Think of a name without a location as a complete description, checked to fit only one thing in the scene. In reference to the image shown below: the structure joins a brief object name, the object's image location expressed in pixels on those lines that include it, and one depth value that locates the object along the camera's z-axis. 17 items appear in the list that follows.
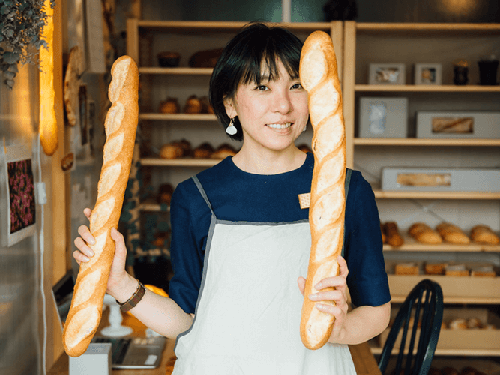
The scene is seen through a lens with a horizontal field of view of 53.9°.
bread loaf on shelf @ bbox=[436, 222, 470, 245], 3.24
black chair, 1.52
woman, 1.03
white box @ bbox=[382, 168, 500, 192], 3.22
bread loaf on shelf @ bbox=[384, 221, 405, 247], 3.21
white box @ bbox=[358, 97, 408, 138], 3.21
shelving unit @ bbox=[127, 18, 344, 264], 3.27
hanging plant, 1.31
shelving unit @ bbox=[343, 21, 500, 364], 3.28
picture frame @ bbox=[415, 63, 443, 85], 3.22
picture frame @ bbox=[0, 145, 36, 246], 1.53
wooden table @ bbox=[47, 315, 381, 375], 1.61
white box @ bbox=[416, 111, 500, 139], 3.21
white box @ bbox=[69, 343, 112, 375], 1.45
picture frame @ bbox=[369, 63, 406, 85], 3.22
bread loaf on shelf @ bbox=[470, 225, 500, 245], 3.24
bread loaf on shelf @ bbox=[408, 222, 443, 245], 3.24
